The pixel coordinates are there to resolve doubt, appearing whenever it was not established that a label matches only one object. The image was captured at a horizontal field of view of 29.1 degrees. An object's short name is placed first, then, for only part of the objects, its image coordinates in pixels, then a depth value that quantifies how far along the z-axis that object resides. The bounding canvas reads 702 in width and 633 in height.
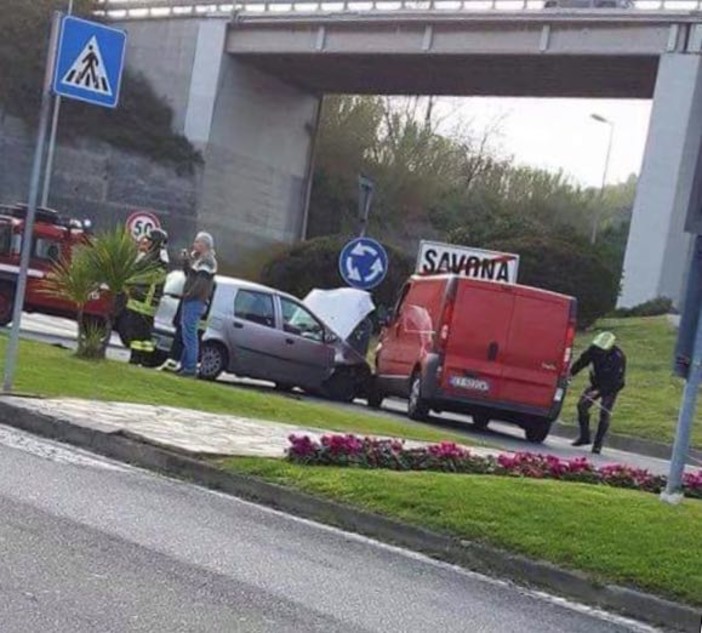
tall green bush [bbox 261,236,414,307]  40.31
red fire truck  22.34
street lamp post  58.59
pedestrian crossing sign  12.11
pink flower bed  10.03
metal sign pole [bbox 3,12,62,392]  11.95
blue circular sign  18.80
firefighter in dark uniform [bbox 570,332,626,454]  19.14
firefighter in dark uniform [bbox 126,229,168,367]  16.20
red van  18.27
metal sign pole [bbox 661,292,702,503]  9.20
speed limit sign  24.86
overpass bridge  41.22
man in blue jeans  16.77
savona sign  20.77
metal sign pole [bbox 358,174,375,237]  20.36
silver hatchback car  18.89
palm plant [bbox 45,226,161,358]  15.34
